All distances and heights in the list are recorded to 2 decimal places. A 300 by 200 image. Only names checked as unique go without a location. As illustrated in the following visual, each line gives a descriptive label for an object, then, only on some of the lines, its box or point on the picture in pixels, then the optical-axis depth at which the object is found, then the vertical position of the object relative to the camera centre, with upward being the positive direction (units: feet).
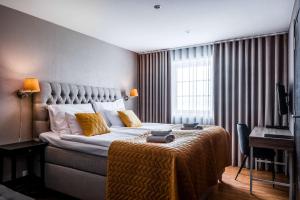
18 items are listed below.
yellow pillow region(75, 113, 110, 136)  9.41 -1.13
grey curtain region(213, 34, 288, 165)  12.55 +1.23
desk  8.38 -1.89
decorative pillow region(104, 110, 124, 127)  12.17 -1.09
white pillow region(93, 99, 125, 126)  12.24 -0.41
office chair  10.13 -2.55
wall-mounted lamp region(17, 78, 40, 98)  9.00 +0.63
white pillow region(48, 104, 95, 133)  9.74 -0.82
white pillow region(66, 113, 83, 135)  9.61 -1.19
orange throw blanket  5.93 -2.20
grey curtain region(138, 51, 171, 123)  16.58 +1.07
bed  7.27 -2.14
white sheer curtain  15.01 +1.12
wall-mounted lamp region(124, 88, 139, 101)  15.89 +0.52
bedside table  8.07 -2.13
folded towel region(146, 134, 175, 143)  7.19 -1.41
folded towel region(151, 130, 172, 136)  7.79 -1.29
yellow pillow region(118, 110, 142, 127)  12.08 -1.16
